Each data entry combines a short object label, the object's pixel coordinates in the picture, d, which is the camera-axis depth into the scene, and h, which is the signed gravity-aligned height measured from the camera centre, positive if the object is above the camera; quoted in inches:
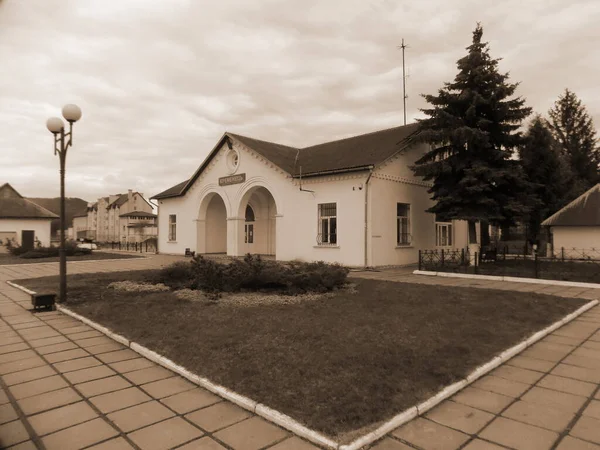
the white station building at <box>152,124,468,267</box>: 694.5 +66.5
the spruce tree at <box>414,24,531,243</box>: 625.3 +152.1
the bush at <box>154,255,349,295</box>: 397.4 -45.5
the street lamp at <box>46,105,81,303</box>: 365.7 +86.7
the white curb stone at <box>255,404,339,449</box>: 123.6 -66.4
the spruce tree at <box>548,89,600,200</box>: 1469.0 +384.2
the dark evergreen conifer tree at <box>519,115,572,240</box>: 1004.6 +160.4
